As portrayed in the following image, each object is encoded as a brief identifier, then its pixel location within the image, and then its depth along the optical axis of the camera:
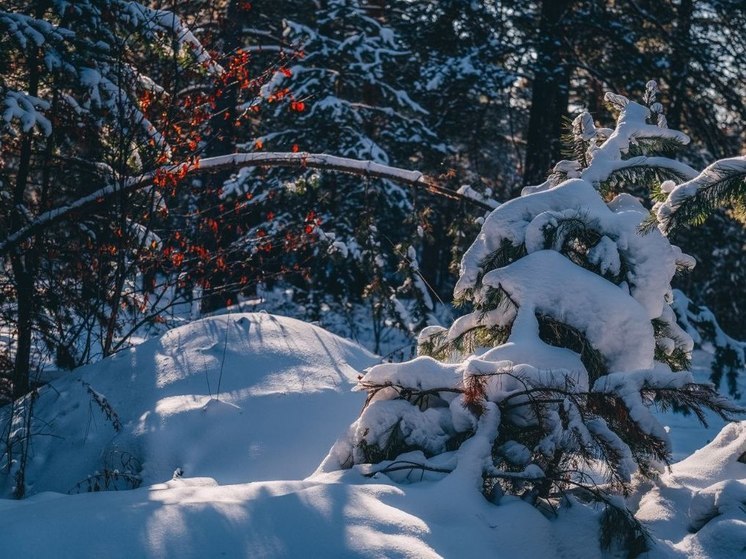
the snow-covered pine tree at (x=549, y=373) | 2.78
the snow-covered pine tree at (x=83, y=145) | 4.82
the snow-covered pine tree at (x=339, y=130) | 10.97
